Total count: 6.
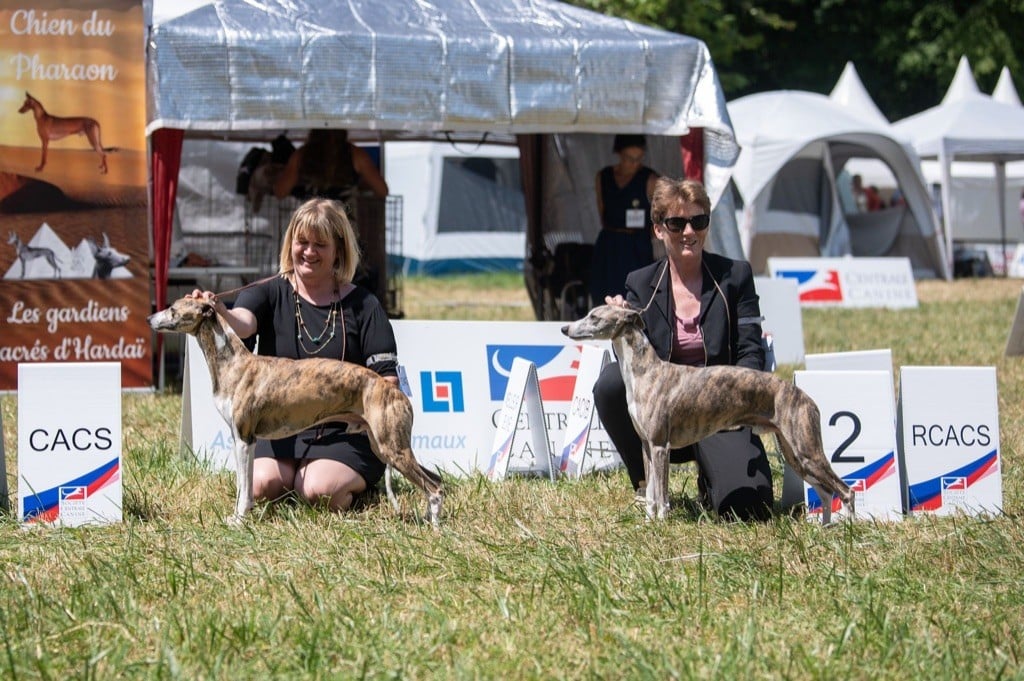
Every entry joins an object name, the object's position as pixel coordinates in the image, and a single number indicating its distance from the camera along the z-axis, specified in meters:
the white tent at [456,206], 21.17
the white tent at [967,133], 20.55
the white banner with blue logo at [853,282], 15.77
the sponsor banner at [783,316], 9.91
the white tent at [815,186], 19.03
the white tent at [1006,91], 24.97
